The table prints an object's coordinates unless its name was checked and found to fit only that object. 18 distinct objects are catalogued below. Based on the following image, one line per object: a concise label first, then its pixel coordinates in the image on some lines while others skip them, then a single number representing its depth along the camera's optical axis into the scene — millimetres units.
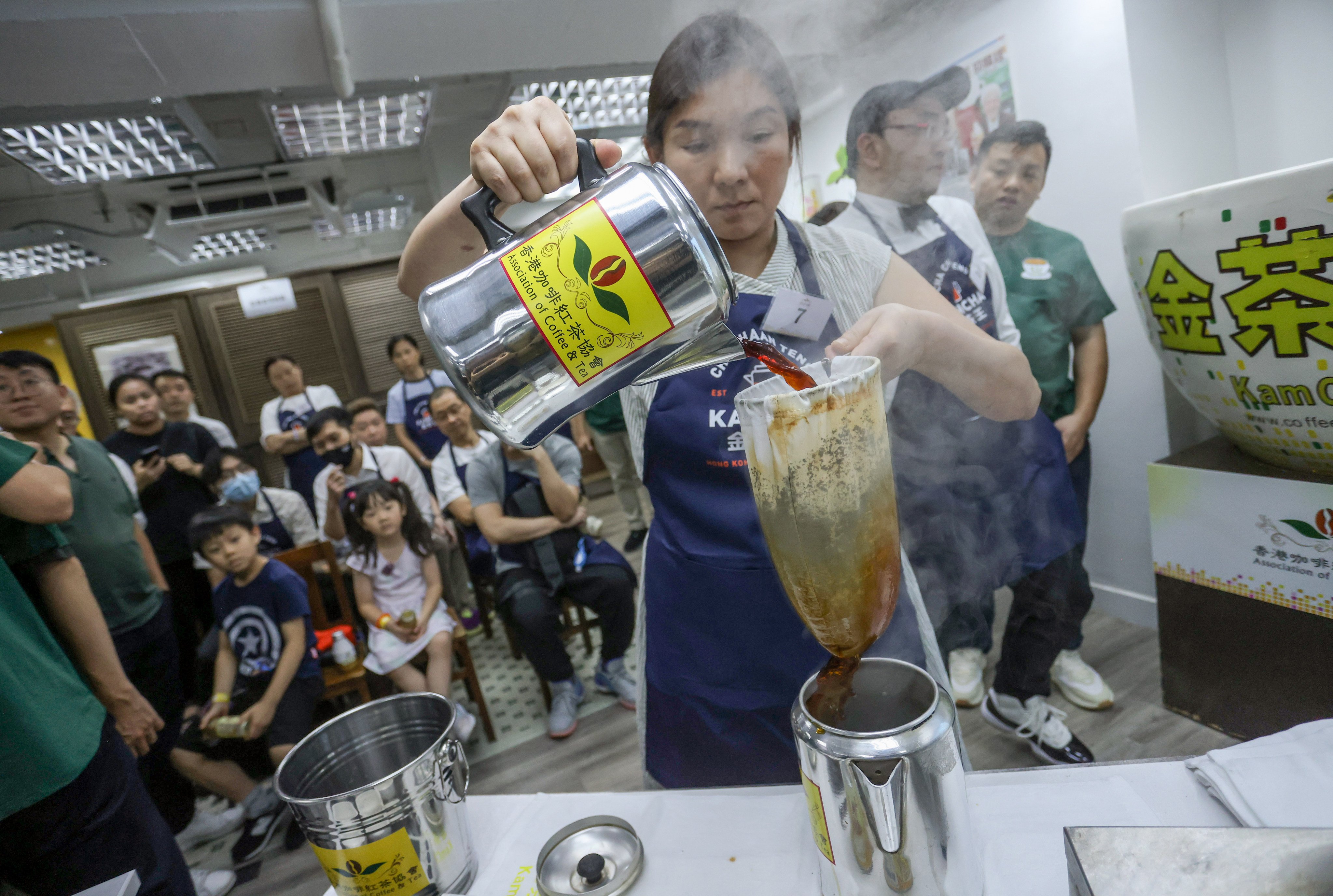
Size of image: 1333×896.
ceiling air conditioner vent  6441
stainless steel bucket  752
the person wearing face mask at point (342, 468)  3547
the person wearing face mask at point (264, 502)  3504
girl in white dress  2887
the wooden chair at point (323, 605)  2854
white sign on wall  6562
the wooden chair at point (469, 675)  2975
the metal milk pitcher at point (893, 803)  604
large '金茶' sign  838
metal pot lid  780
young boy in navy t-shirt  2594
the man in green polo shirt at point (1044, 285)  1454
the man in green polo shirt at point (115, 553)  2373
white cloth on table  706
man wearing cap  1227
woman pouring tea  945
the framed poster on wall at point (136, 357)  6320
